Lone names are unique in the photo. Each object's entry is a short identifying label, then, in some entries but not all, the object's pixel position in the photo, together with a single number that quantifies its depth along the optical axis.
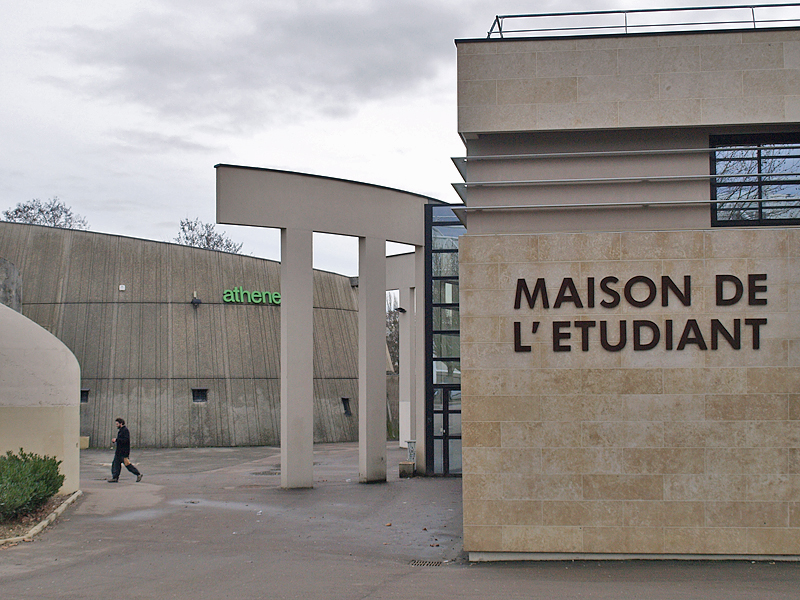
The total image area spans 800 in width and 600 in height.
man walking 20.17
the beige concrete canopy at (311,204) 18.20
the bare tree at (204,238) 64.05
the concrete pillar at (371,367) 19.67
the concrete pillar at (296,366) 18.52
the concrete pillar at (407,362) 29.39
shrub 12.97
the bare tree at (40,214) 59.81
